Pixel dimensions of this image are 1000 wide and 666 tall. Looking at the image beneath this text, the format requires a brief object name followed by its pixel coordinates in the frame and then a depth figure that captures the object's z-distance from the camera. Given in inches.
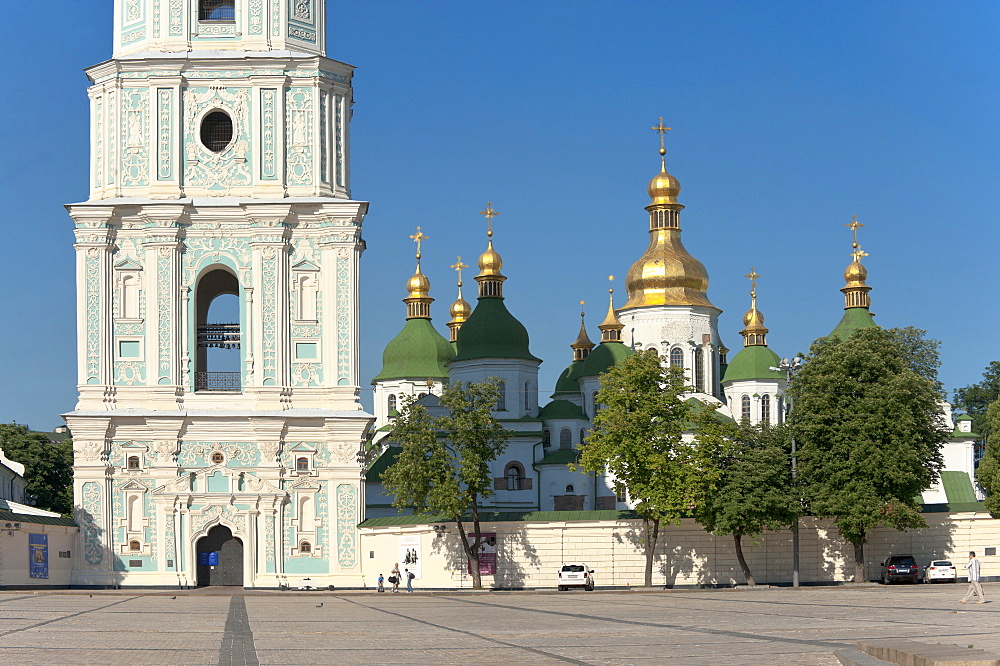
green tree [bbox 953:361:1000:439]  4109.3
